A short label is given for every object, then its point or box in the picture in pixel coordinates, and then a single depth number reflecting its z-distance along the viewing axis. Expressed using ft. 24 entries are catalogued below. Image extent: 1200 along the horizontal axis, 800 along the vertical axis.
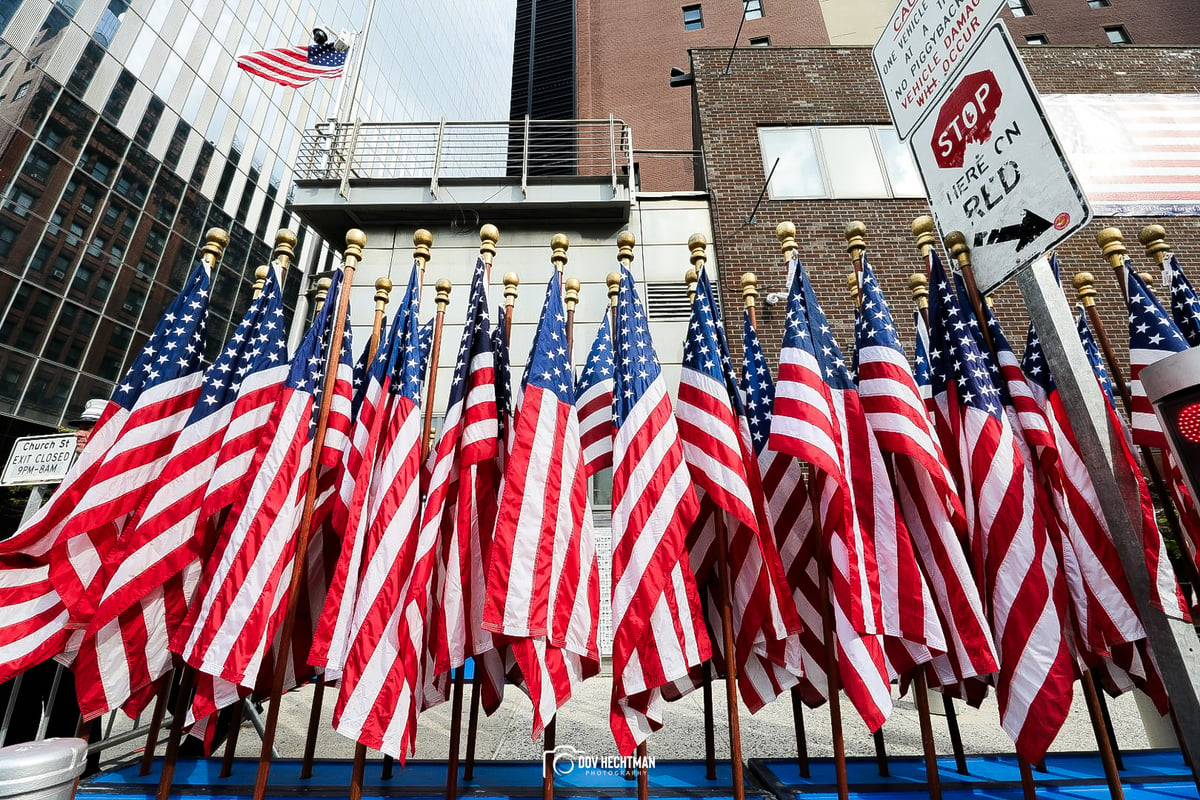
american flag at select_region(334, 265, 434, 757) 8.66
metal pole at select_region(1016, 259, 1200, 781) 6.37
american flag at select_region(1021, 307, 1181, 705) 9.37
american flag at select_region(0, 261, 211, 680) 9.91
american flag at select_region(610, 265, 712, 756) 8.91
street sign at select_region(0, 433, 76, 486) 14.93
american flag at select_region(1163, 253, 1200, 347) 11.92
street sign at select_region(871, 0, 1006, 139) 8.66
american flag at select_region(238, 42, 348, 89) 30.96
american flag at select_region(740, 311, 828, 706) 11.12
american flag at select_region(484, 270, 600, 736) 9.02
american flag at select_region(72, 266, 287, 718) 9.41
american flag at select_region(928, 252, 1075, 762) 8.70
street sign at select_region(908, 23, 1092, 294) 7.36
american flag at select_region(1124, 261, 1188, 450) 10.80
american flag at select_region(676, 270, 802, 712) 10.03
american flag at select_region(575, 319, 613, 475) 12.46
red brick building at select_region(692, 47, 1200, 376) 32.48
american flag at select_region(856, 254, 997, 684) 9.20
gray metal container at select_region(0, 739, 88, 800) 6.23
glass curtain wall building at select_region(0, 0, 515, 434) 52.16
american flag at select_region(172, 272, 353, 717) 9.03
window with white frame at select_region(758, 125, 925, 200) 35.78
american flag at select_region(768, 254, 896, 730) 8.87
